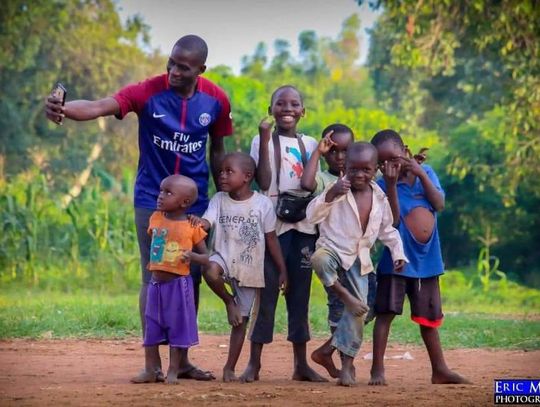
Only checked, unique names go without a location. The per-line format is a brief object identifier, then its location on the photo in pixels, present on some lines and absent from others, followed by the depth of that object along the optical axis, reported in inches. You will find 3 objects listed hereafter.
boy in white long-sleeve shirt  482.6
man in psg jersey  487.5
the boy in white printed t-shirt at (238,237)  495.8
